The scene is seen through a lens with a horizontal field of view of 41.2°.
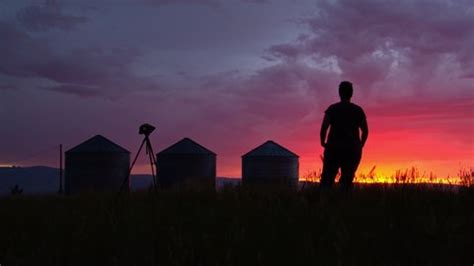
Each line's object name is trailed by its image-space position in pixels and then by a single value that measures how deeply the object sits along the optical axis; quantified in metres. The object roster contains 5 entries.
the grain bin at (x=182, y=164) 36.19
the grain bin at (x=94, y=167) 35.94
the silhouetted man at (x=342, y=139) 9.79
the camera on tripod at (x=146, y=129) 12.41
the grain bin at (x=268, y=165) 36.72
